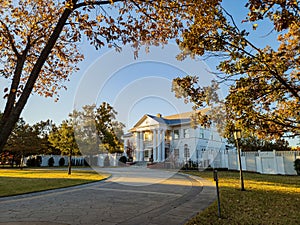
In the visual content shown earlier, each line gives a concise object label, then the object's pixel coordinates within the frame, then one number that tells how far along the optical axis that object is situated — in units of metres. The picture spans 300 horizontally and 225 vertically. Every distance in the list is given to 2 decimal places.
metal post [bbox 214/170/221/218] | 5.50
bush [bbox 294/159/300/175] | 15.92
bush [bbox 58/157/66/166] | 37.58
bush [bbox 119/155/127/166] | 33.74
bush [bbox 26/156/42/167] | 34.72
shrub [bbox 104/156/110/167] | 35.72
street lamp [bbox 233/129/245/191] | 9.05
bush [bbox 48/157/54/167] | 35.47
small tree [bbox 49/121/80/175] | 16.83
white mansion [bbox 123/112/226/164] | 29.62
